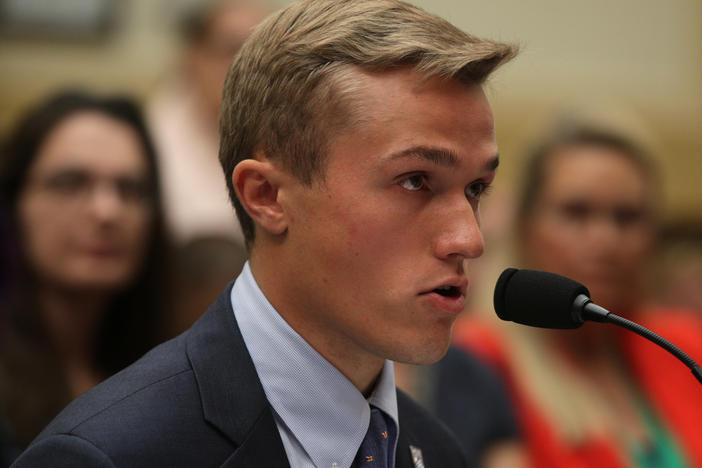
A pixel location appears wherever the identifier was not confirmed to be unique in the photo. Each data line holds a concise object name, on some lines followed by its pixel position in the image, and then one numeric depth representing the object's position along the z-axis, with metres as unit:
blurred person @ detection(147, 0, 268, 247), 6.88
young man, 2.65
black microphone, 2.67
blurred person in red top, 5.42
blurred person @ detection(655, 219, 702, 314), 10.54
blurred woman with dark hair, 4.90
